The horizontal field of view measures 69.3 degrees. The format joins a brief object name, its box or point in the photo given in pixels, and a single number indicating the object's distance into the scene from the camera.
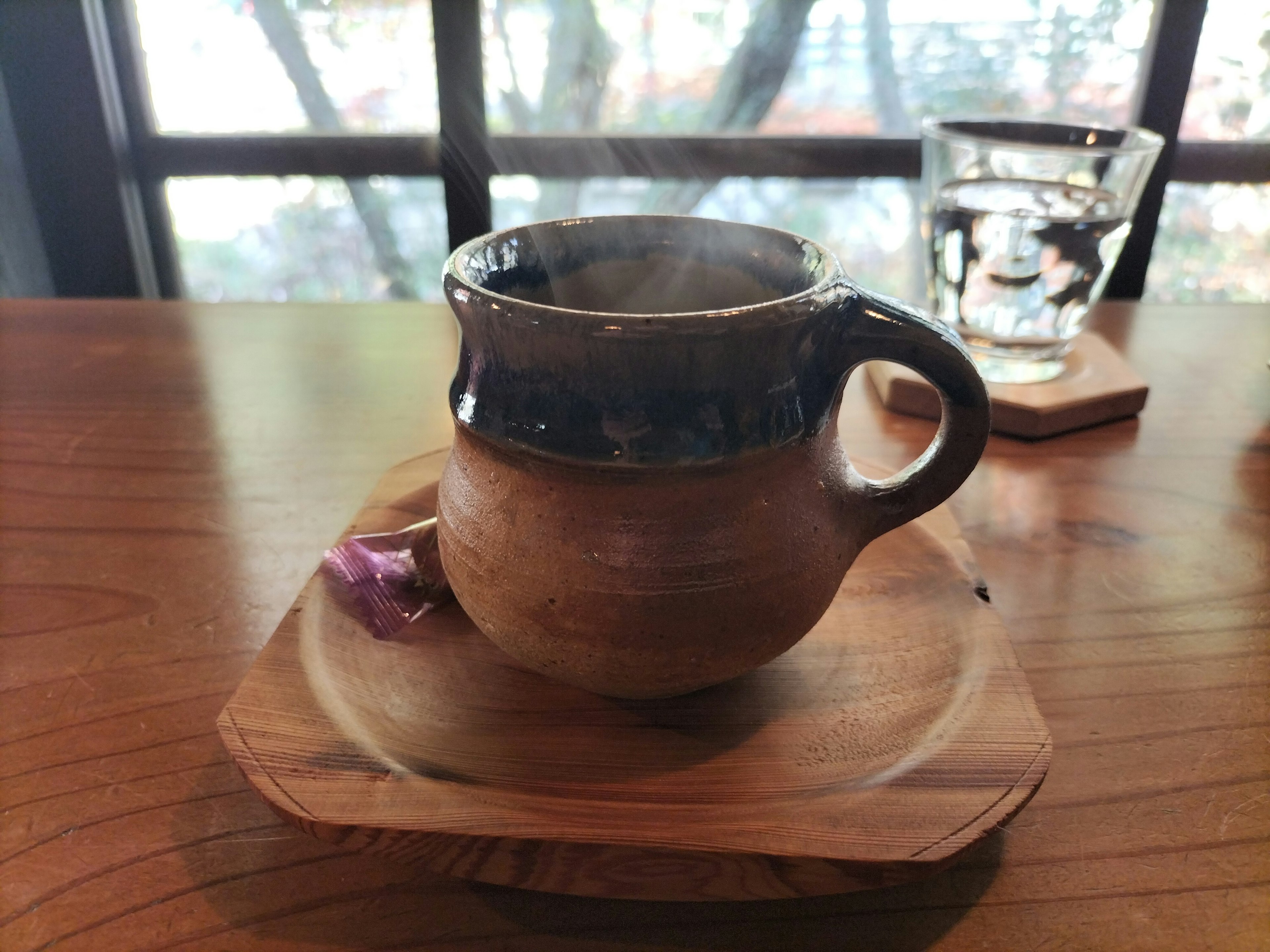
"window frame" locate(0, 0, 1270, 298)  1.51
